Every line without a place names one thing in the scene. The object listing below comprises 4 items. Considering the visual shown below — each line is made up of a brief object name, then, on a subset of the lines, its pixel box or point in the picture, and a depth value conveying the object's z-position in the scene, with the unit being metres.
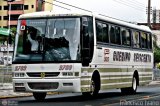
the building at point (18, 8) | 129.30
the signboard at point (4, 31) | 43.72
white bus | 18.89
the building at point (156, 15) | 125.40
